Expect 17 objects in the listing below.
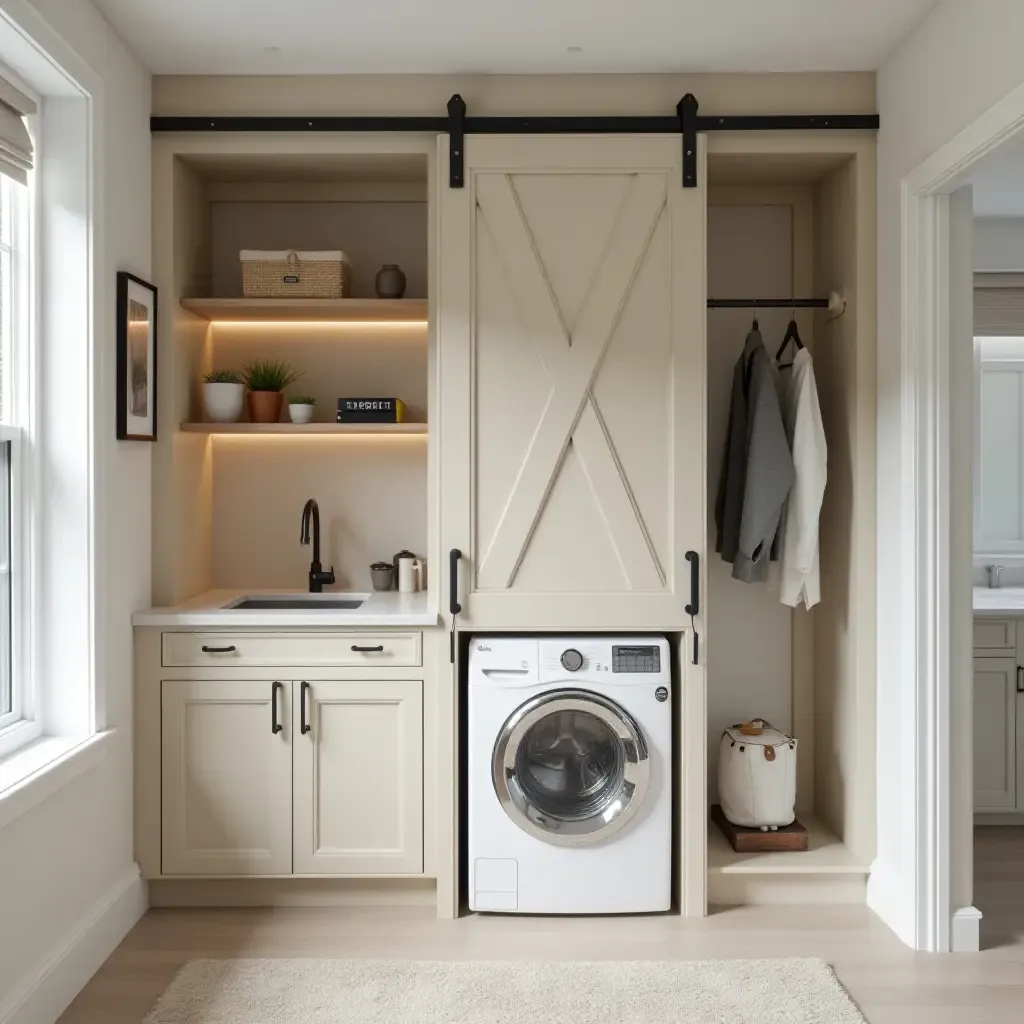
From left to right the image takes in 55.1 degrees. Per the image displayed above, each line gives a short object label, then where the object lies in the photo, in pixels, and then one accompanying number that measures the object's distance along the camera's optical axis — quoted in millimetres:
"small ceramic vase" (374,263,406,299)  3441
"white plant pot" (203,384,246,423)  3381
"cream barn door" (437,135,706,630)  3066
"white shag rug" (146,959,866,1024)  2473
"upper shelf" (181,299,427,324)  3326
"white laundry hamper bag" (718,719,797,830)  3270
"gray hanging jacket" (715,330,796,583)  3182
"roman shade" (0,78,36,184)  2443
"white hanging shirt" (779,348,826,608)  3193
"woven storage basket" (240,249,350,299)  3340
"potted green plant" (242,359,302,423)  3482
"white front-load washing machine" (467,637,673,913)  3029
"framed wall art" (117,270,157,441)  2904
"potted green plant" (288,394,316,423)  3461
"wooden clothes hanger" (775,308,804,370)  3393
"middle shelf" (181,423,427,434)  3336
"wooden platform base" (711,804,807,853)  3236
